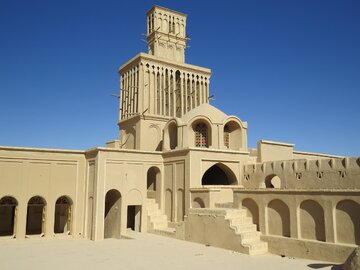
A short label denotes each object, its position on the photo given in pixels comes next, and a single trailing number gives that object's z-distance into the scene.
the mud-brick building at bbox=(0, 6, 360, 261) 16.23
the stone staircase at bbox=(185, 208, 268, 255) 16.62
